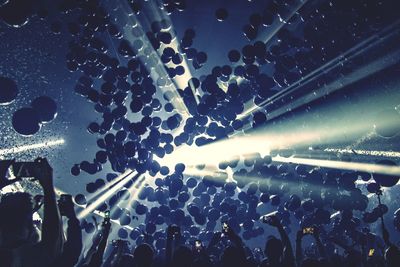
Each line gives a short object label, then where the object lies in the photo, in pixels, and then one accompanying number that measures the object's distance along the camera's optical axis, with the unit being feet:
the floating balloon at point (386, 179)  19.66
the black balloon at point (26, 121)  15.35
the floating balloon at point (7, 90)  14.72
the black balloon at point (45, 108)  16.20
